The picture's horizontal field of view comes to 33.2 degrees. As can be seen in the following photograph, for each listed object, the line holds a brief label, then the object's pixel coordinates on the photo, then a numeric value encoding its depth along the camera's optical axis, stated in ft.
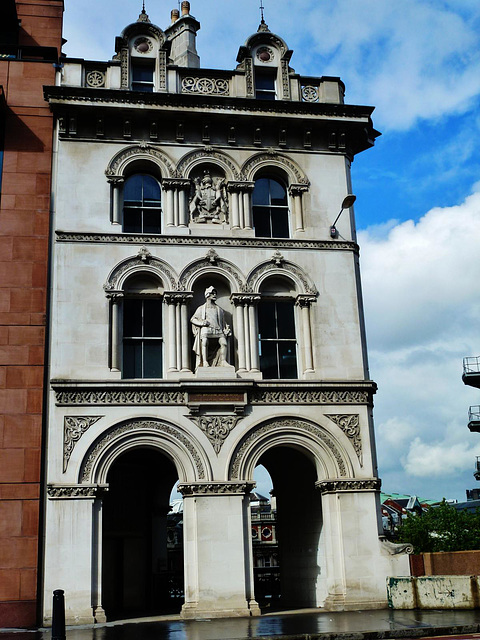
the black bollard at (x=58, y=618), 52.01
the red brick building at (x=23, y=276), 73.87
